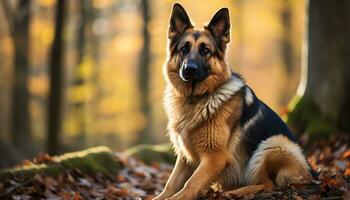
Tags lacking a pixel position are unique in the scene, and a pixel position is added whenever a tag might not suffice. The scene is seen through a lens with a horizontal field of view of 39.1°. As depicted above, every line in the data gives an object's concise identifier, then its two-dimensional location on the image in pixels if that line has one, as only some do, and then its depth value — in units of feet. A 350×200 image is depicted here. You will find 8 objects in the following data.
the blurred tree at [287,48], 82.52
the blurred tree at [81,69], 72.84
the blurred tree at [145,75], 74.02
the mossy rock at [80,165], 22.90
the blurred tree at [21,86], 59.47
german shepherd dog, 20.08
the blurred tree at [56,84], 38.58
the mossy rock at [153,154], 34.60
